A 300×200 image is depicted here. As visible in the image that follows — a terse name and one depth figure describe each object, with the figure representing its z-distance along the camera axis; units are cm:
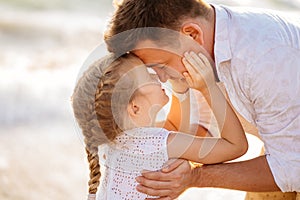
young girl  351
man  340
